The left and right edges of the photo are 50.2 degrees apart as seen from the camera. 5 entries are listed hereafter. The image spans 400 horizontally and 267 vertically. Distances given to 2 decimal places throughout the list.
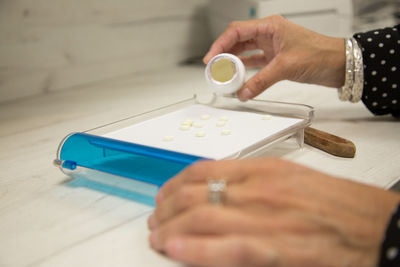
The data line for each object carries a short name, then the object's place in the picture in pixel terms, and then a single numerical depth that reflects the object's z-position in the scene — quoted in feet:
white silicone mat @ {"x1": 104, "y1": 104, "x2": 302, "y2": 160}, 2.18
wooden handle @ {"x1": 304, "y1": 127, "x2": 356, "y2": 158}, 2.38
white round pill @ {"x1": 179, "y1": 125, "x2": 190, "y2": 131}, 2.48
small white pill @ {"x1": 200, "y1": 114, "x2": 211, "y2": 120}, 2.70
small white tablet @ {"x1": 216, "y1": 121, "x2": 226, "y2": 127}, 2.53
